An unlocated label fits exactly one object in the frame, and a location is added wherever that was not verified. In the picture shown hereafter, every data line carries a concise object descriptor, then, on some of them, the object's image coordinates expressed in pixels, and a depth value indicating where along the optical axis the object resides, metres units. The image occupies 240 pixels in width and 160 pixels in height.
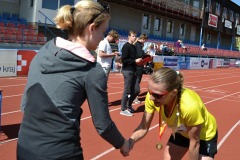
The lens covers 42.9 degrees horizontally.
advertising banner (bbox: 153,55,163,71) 19.92
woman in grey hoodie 1.68
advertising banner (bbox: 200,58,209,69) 29.17
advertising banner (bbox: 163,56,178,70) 22.39
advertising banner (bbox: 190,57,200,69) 26.95
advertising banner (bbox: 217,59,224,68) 33.98
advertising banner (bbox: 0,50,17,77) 11.73
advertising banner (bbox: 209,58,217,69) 31.54
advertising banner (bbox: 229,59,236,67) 38.66
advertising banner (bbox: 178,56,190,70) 24.98
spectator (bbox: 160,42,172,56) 24.12
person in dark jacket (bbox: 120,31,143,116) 7.18
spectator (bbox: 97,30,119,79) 7.01
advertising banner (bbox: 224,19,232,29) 47.08
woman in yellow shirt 2.38
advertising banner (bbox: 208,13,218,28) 40.72
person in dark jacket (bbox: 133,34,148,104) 7.76
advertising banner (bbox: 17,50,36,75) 12.48
